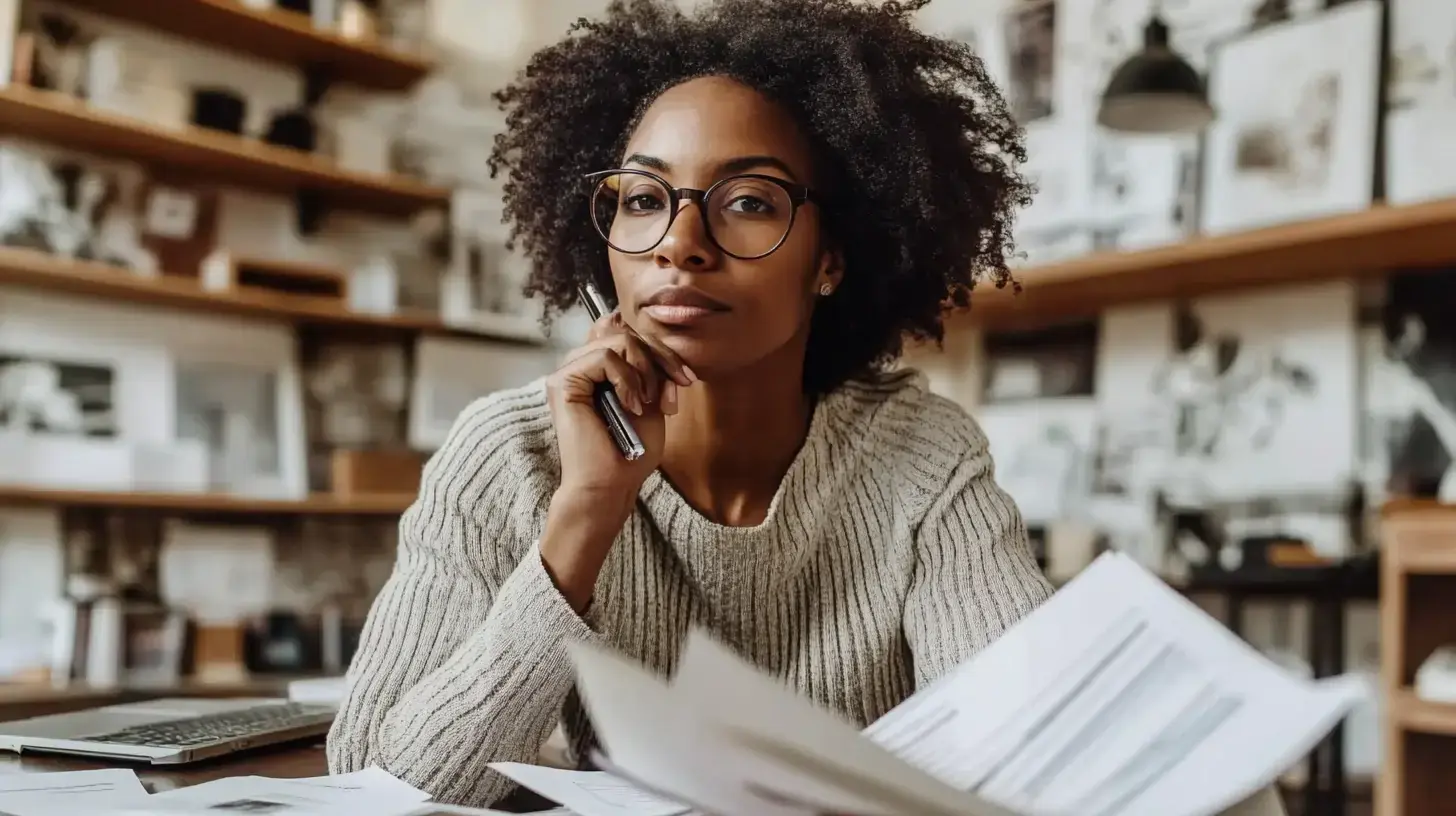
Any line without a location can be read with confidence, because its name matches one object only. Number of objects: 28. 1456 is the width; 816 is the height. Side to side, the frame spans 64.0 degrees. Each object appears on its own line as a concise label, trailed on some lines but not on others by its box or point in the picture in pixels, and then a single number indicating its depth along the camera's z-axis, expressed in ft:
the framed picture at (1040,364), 8.27
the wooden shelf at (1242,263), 6.15
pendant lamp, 6.72
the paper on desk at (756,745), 1.41
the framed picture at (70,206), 7.76
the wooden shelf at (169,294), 7.57
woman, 2.68
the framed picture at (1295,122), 6.82
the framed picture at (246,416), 8.80
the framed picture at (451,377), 10.02
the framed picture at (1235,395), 7.00
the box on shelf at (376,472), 9.24
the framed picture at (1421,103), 6.50
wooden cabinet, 5.54
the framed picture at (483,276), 10.21
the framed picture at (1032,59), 8.48
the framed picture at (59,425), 7.83
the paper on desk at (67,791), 1.98
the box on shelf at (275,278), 8.59
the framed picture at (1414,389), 6.55
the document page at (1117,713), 1.71
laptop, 2.52
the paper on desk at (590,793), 1.90
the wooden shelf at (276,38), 8.48
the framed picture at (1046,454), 8.18
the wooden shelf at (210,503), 7.69
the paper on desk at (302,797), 1.99
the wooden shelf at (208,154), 7.66
